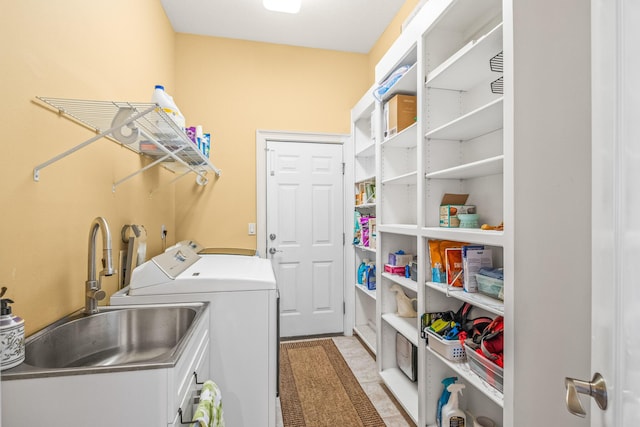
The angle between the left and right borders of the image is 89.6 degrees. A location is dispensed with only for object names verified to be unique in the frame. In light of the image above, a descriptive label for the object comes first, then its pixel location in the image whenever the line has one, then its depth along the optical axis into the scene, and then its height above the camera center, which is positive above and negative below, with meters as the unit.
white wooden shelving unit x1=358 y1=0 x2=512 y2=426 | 1.52 +0.40
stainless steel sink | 1.16 -0.52
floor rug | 2.02 -1.29
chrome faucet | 1.27 -0.22
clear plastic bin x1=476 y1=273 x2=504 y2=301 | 1.43 -0.34
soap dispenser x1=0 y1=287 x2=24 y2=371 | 0.89 -0.35
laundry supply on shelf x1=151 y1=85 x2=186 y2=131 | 1.61 +0.56
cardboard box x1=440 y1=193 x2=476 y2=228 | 1.79 +0.02
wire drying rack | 1.19 +0.41
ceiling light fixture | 2.38 +1.55
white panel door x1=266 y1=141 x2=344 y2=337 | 3.30 -0.21
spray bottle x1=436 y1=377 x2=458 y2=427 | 1.78 -1.03
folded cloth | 1.05 -0.68
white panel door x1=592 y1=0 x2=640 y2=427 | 0.49 +0.01
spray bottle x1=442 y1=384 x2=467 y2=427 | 1.68 -1.05
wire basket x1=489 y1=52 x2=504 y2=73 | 1.43 +0.68
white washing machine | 1.68 -0.61
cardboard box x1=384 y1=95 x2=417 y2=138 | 2.21 +0.70
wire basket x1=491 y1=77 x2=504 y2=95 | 1.43 +0.57
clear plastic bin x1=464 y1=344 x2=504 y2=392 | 1.33 -0.68
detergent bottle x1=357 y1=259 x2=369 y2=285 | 3.17 -0.59
